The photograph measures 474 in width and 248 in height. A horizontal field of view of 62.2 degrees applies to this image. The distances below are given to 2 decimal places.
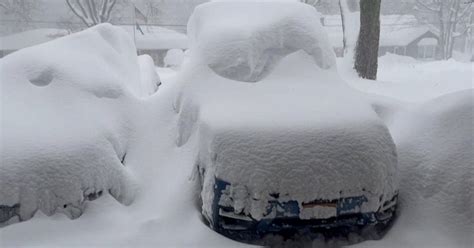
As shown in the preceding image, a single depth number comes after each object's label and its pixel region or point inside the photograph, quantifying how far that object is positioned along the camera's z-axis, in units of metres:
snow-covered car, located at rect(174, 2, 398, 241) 2.58
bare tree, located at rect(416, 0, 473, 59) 34.44
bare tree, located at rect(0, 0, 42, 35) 27.41
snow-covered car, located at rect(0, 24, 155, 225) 2.84
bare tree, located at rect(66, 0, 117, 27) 27.45
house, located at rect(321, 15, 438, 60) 36.09
